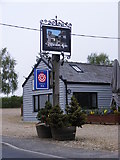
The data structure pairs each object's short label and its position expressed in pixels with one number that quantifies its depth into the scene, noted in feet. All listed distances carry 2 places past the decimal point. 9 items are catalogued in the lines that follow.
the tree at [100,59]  236.63
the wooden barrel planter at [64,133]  48.67
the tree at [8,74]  205.20
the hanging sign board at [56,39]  54.19
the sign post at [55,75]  53.62
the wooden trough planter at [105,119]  69.92
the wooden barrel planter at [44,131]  52.17
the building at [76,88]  83.46
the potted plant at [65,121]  48.57
